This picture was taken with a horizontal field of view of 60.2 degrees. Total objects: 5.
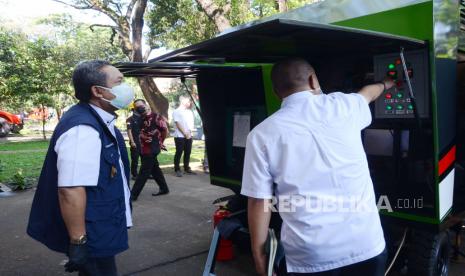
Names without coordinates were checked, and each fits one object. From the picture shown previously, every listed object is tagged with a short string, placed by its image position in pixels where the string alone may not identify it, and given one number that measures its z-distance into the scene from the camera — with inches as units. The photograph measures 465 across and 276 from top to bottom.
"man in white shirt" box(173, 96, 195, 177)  372.5
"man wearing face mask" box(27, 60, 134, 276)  83.8
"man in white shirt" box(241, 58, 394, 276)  70.9
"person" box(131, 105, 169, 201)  280.1
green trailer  105.7
